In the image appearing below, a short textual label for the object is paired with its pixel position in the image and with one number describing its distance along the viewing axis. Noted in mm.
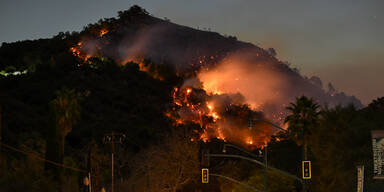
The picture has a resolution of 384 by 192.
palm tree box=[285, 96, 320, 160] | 68000
